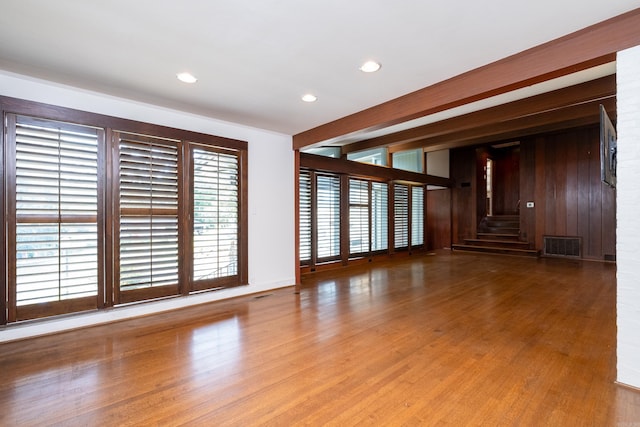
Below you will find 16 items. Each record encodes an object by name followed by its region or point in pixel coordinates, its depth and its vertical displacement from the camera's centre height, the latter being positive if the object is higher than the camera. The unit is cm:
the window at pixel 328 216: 612 -4
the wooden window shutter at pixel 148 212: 342 +4
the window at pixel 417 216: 873 -8
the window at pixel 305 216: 580 -3
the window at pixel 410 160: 895 +163
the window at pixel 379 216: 739 -6
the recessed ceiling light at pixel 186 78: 285 +136
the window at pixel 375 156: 782 +154
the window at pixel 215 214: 399 +1
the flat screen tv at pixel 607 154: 225 +45
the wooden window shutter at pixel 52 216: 283 +0
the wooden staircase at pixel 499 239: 822 -80
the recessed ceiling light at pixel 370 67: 266 +136
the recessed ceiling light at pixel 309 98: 337 +136
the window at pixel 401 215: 811 -4
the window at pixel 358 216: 679 -5
